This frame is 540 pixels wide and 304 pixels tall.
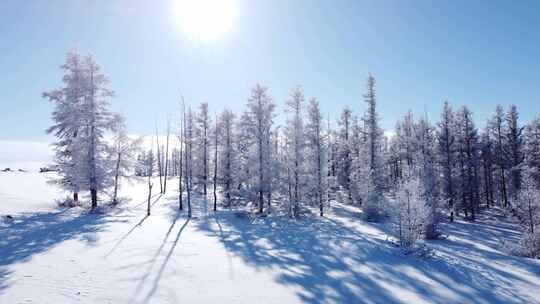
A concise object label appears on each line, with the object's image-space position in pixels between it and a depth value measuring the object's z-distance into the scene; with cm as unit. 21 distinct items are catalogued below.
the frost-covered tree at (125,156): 2610
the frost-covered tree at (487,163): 4141
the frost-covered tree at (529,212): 1844
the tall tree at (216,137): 3722
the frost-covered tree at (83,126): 2311
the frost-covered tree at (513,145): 3732
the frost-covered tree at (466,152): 3456
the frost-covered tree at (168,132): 3030
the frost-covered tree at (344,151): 4375
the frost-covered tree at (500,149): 3947
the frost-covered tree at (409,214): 1539
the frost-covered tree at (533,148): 3250
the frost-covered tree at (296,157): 2784
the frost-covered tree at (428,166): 2166
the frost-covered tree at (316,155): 2903
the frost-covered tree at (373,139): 3322
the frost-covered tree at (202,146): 3938
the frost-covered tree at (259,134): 2833
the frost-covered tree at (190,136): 4076
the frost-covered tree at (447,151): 3409
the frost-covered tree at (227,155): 3462
